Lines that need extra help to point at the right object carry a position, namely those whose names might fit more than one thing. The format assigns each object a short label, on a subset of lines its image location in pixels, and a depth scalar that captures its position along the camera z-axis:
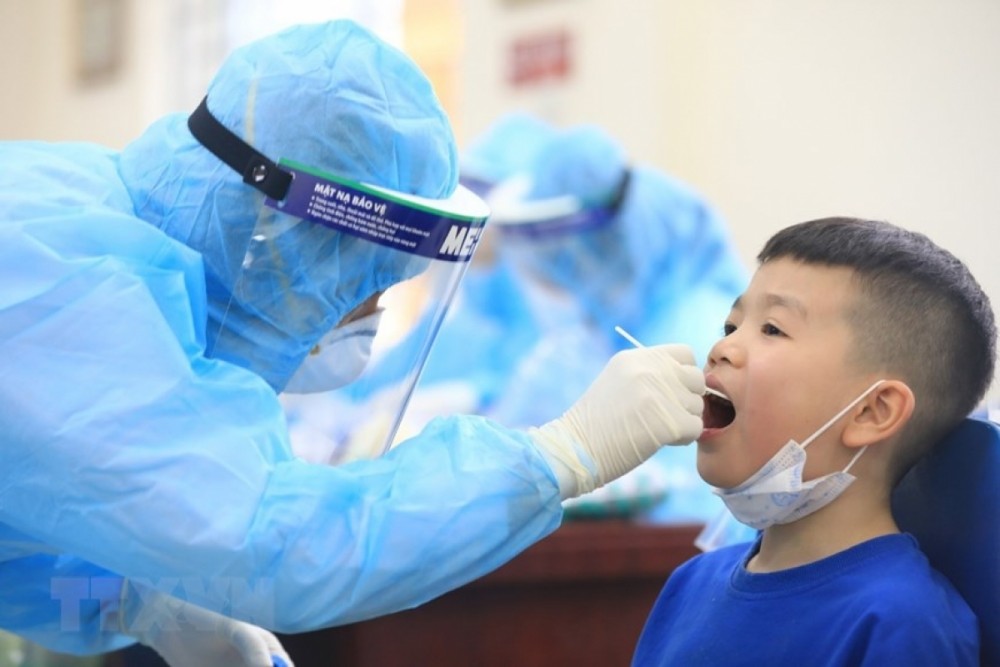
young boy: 1.79
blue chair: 1.77
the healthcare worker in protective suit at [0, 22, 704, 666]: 1.70
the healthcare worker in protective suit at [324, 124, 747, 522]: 3.69
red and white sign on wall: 4.80
